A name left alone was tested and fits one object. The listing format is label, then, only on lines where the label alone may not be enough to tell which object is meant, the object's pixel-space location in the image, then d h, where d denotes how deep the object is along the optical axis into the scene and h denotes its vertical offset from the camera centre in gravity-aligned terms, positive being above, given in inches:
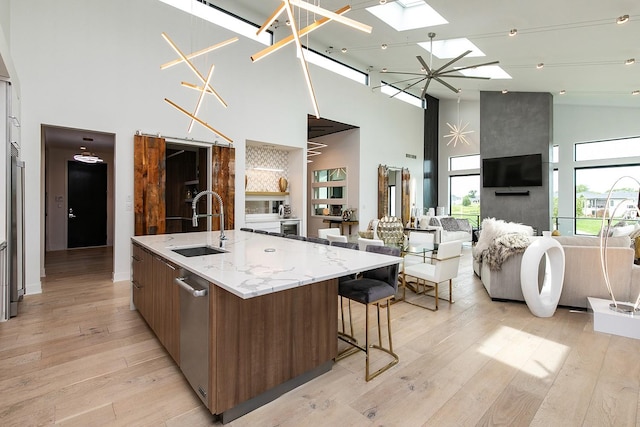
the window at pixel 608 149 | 309.3 +62.8
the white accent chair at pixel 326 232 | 188.7 -14.1
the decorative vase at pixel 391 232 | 171.0 -12.1
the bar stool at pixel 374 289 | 89.8 -23.7
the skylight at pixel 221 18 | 219.3 +144.3
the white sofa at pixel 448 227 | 311.1 -18.7
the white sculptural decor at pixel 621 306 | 119.3 -38.4
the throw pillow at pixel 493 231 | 165.8 -11.0
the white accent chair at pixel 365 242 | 141.2 -14.8
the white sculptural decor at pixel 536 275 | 136.2 -28.7
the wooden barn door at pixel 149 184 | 201.0 +16.6
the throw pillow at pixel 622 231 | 179.5 -12.1
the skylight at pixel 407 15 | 220.5 +142.2
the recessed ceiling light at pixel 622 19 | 169.3 +103.5
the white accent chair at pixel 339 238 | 164.7 -14.9
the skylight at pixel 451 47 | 251.9 +138.6
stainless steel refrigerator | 123.9 -1.0
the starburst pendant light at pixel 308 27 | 76.4 +48.1
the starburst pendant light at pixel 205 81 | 126.6 +61.5
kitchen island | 65.9 -25.8
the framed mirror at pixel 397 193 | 377.8 +21.4
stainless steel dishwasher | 67.9 -28.4
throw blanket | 151.0 -18.3
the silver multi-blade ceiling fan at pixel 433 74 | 203.4 +92.1
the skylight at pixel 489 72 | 282.9 +127.4
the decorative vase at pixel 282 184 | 297.9 +24.5
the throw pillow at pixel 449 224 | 363.9 -16.3
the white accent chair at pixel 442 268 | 145.4 -28.6
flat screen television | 320.8 +41.4
